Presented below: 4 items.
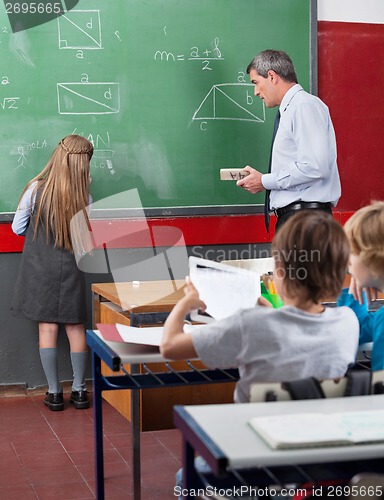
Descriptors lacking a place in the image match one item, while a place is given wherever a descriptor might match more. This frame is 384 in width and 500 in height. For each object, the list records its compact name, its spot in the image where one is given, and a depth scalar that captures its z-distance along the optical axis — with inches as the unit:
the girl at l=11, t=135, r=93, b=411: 175.6
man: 168.2
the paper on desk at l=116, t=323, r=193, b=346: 95.0
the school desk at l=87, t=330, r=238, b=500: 89.7
